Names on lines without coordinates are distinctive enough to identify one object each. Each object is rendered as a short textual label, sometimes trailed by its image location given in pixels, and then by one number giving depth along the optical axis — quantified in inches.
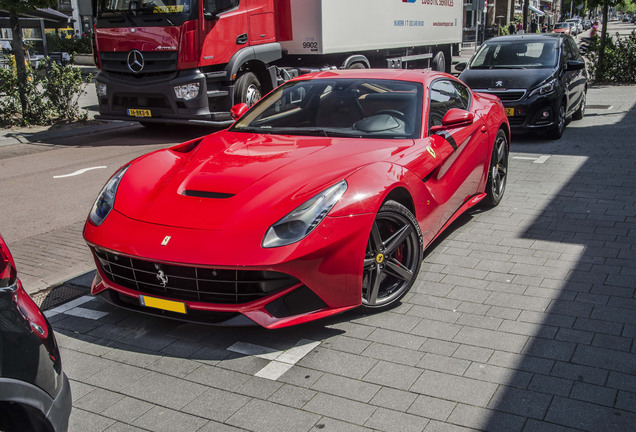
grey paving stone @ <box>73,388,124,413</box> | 126.6
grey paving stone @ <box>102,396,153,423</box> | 122.7
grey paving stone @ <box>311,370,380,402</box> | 128.1
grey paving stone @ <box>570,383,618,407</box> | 123.4
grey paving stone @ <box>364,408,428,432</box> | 116.5
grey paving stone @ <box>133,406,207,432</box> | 118.6
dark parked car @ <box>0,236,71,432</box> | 82.7
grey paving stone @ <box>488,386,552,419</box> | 120.3
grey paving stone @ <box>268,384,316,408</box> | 125.9
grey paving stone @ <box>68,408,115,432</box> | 119.6
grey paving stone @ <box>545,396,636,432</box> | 115.3
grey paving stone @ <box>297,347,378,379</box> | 137.7
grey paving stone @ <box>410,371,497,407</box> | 125.9
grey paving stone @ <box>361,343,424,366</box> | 141.9
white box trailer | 526.0
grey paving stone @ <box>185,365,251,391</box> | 133.5
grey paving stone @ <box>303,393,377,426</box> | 120.5
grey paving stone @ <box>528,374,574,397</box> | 127.0
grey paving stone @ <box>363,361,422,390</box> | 132.3
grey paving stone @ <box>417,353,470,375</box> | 137.2
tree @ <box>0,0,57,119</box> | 511.8
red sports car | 142.3
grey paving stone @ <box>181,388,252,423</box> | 122.7
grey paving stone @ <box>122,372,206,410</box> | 127.9
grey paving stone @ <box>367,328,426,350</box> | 148.9
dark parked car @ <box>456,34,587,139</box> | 406.6
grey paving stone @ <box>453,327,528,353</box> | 146.7
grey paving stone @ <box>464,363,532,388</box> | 131.3
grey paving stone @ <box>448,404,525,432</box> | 116.1
